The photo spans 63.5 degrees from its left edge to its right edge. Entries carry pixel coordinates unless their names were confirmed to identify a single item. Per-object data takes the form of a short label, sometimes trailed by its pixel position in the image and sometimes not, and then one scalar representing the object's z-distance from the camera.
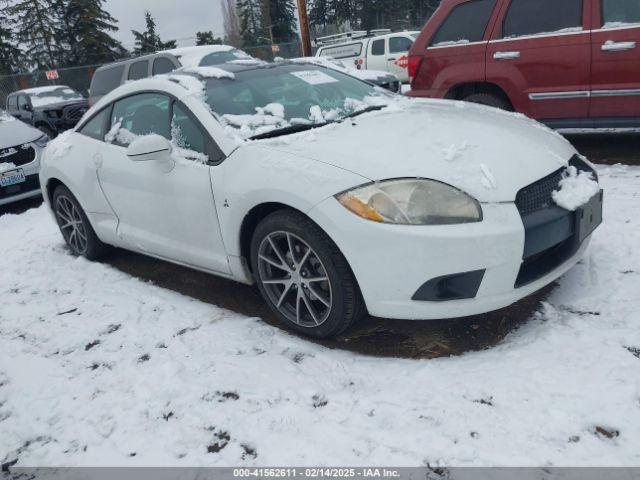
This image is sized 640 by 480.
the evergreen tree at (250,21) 49.72
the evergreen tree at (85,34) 34.66
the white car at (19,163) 6.57
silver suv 9.45
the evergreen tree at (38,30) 35.00
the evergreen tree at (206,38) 42.47
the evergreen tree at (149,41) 40.19
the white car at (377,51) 15.83
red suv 4.79
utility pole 13.65
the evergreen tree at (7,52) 33.44
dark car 13.06
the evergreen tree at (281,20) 49.72
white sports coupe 2.36
